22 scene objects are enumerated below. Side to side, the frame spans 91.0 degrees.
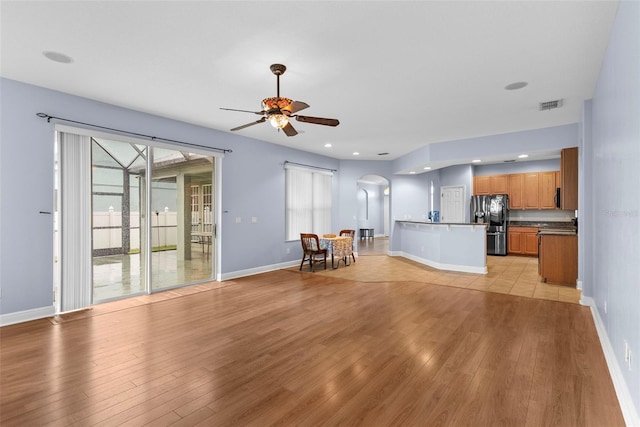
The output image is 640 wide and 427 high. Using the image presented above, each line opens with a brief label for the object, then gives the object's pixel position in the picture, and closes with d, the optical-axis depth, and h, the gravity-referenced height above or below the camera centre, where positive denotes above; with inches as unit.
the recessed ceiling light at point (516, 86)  150.9 +61.7
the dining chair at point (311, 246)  272.2 -29.4
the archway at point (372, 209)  568.5 +6.6
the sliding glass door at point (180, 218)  205.9 -3.5
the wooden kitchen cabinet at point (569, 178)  199.9 +21.4
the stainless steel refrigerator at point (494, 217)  353.4 -5.8
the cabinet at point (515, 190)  353.1 +24.6
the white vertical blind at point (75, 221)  163.0 -3.8
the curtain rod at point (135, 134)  155.4 +48.2
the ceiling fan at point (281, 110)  124.7 +41.3
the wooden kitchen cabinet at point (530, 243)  344.2 -34.4
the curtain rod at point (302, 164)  290.7 +47.3
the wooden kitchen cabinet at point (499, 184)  359.6 +32.3
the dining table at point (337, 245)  279.3 -29.6
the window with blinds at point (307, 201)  299.4 +12.2
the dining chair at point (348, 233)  316.2 -21.5
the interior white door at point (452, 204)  378.0 +10.1
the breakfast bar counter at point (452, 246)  257.1 -29.6
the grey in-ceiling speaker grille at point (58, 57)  123.1 +63.1
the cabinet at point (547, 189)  336.5 +24.3
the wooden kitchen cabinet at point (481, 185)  370.3 +31.4
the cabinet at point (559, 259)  213.0 -32.7
